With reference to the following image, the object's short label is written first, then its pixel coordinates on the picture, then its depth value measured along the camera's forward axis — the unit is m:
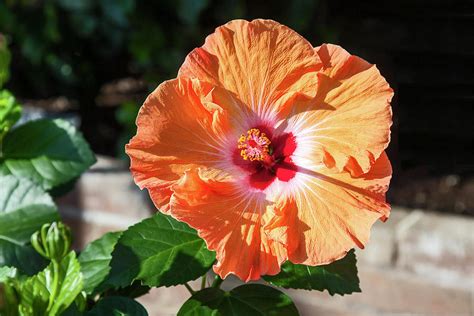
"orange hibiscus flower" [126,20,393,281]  0.75
